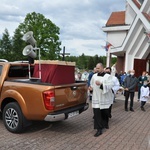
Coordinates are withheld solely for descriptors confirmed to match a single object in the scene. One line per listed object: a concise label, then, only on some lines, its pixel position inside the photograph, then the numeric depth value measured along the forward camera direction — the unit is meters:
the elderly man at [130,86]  7.01
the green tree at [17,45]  33.23
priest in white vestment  4.24
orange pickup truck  3.85
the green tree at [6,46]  32.94
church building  14.02
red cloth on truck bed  4.18
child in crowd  7.34
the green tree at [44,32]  33.68
